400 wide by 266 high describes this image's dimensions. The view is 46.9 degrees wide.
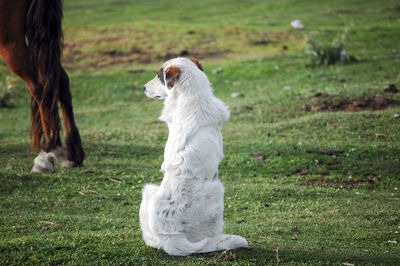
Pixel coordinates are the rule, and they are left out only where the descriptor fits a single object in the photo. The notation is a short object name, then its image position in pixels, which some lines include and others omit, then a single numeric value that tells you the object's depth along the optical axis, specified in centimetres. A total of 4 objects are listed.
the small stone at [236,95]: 1618
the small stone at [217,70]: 1866
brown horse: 838
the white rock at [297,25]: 2437
